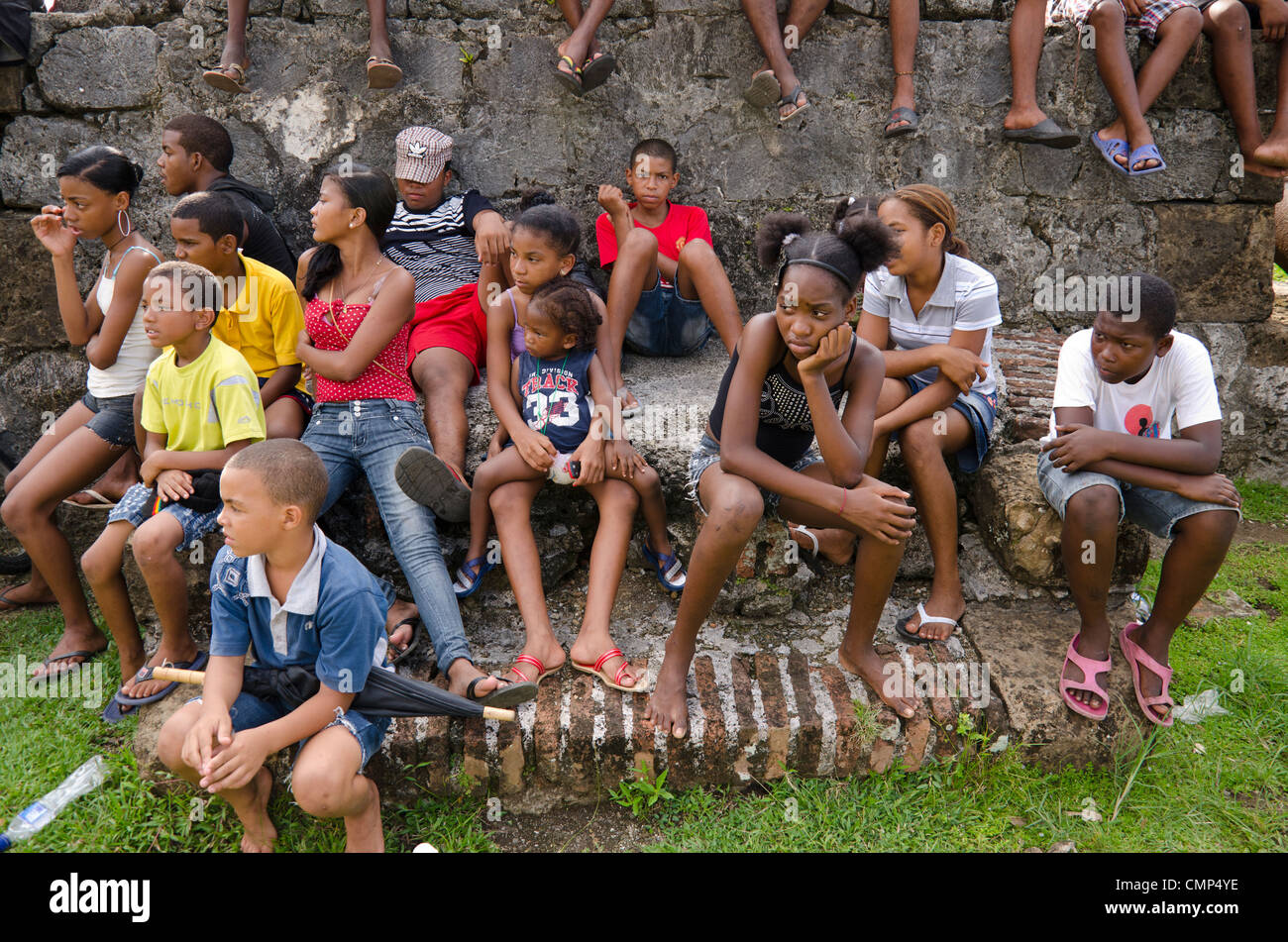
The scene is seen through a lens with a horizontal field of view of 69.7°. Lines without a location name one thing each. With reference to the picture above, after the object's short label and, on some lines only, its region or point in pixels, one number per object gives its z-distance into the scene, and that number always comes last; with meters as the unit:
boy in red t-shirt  3.54
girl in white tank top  3.21
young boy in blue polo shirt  2.24
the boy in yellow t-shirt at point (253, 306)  3.20
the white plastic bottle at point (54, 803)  2.50
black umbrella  2.38
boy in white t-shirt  2.77
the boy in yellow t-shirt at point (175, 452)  2.81
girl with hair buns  2.59
